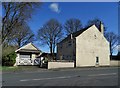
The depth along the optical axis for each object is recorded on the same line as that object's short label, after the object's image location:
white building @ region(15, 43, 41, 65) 17.41
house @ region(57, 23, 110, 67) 16.78
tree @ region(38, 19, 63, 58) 24.17
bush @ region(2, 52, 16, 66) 14.59
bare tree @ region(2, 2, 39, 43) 11.86
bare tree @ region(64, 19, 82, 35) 25.23
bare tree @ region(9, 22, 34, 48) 22.73
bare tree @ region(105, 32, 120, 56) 28.70
